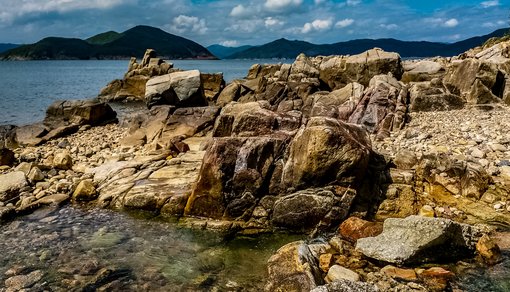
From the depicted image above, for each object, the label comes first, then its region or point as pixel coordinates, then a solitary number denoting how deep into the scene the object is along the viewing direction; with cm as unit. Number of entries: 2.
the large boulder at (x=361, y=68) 3334
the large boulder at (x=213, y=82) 5266
